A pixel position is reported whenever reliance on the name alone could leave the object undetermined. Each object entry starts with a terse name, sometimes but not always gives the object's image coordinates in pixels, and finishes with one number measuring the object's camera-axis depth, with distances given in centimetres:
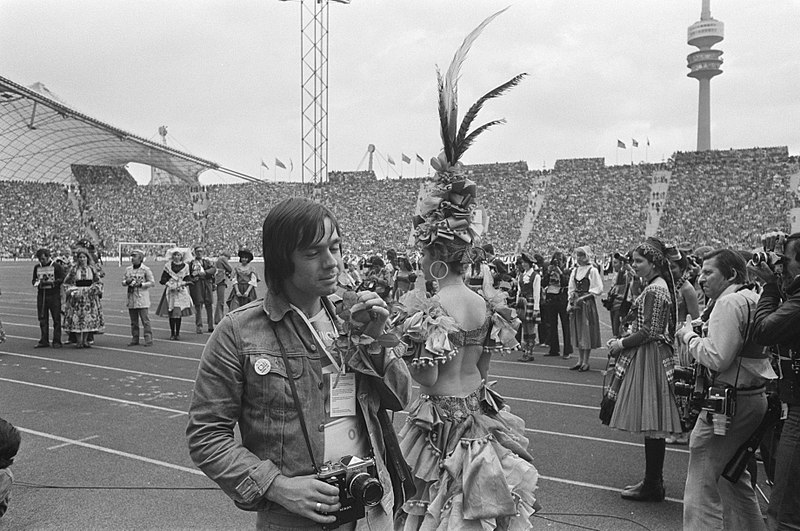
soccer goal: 5875
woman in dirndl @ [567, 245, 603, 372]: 1029
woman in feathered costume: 308
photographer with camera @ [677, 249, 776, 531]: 358
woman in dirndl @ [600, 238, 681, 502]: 461
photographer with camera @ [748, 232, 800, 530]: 292
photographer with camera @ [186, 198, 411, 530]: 173
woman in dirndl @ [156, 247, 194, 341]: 1314
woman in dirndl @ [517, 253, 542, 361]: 1147
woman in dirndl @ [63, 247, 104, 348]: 1189
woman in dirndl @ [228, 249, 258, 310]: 1305
